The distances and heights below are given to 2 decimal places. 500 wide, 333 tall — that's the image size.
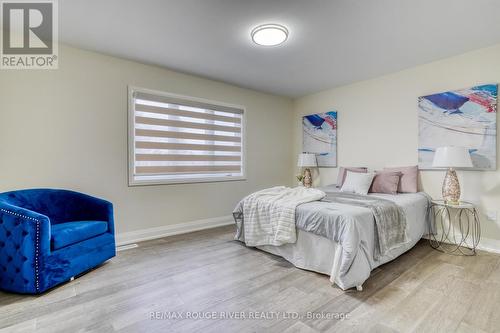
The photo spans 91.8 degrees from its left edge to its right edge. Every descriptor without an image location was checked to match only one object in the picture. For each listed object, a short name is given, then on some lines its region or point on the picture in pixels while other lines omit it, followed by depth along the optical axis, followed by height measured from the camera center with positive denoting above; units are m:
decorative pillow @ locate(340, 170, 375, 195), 3.45 -0.25
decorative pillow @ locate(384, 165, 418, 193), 3.35 -0.20
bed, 2.05 -0.73
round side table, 2.97 -0.83
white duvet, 2.60 -0.57
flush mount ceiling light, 2.50 +1.40
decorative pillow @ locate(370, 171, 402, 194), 3.36 -0.24
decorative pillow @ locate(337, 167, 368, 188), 3.93 -0.09
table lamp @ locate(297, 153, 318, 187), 4.64 +0.04
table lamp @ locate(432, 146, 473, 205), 2.74 +0.02
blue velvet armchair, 1.97 -0.66
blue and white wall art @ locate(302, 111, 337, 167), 4.57 +0.56
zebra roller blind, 3.42 +0.40
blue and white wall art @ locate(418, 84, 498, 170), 2.89 +0.55
